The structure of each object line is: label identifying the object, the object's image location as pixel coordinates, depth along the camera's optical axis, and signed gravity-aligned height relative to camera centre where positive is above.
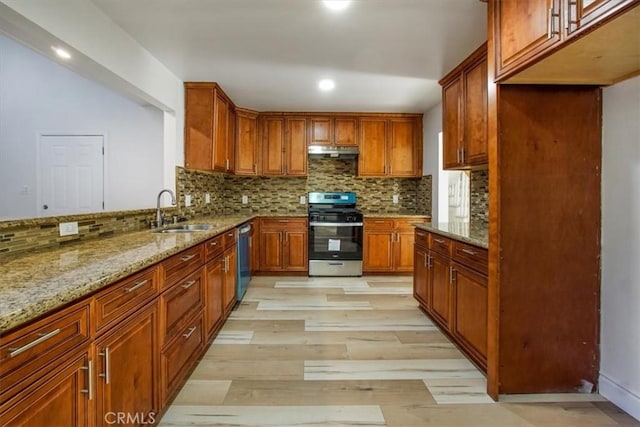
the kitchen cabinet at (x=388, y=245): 4.66 -0.52
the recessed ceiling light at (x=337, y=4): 2.02 +1.24
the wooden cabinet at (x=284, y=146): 4.79 +0.88
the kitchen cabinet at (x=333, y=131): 4.80 +1.11
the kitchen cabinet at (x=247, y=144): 4.56 +0.88
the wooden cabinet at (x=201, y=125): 3.52 +0.87
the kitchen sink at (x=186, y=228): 2.79 -0.18
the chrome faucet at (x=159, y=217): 2.82 -0.09
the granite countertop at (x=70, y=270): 0.86 -0.23
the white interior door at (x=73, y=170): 3.98 +0.43
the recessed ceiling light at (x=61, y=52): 1.91 +0.91
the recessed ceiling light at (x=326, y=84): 3.44 +1.30
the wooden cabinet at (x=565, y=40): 1.24 +0.69
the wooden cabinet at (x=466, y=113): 2.55 +0.80
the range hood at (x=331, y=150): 4.77 +0.82
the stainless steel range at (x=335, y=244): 4.59 -0.50
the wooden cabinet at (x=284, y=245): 4.62 -0.52
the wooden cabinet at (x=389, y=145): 4.83 +0.91
